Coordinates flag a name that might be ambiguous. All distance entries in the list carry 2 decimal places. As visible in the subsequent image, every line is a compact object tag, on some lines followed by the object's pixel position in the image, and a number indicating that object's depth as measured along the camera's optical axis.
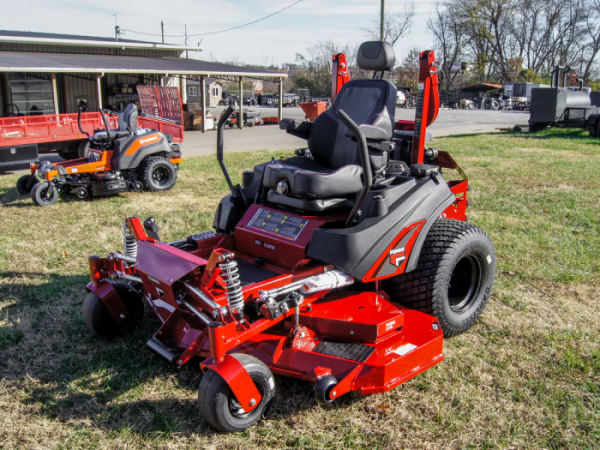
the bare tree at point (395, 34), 44.66
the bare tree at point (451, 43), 58.91
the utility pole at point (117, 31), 34.06
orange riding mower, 7.65
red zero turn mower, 2.85
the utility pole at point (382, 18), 24.31
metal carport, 15.32
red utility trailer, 10.50
